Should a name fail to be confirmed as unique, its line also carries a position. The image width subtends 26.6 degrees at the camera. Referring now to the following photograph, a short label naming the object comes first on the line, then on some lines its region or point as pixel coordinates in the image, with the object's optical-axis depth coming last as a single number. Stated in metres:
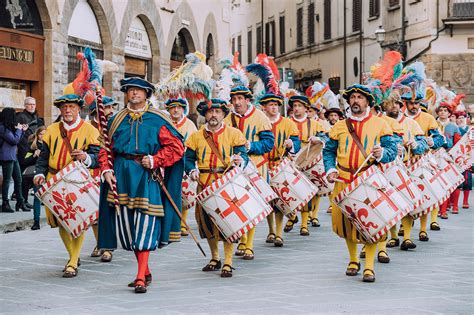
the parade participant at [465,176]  16.89
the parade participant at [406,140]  11.18
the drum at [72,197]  9.00
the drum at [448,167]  12.88
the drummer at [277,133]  11.91
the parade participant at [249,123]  10.66
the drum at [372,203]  8.60
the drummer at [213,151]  9.46
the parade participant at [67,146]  9.26
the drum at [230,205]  8.99
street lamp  30.95
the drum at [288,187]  11.51
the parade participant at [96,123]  10.12
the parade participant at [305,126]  13.42
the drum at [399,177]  10.18
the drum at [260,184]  10.51
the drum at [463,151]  15.54
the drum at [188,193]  12.37
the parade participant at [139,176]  8.24
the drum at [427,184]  11.52
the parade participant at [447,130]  15.05
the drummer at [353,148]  8.94
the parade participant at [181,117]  12.48
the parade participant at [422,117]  12.30
